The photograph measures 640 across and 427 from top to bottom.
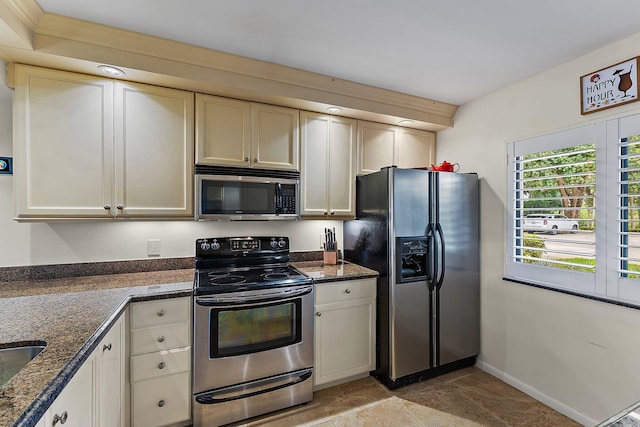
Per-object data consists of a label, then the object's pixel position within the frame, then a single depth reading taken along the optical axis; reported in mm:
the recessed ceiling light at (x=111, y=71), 1811
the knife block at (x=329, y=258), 2740
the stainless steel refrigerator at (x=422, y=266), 2330
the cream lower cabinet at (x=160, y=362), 1740
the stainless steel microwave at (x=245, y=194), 2176
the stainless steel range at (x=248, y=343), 1863
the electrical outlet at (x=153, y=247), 2314
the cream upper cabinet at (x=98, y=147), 1787
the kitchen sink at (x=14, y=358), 1089
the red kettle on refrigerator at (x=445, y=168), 2629
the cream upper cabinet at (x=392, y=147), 2807
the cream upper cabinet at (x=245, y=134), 2203
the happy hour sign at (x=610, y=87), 1780
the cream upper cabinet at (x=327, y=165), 2564
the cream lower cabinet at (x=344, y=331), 2258
